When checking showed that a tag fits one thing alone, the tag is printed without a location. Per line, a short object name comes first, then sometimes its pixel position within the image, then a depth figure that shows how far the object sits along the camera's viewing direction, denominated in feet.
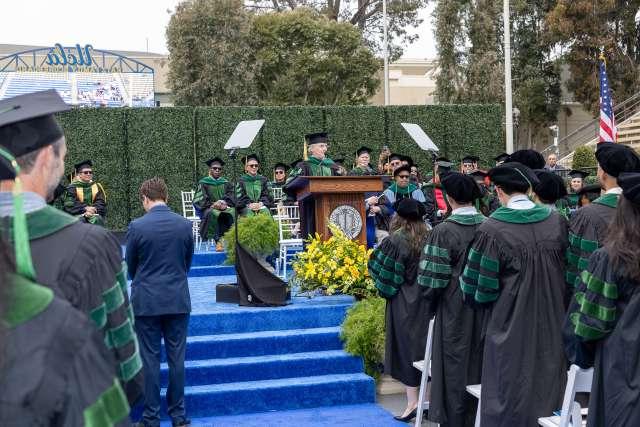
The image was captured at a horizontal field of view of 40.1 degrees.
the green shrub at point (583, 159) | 88.33
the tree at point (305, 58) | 106.42
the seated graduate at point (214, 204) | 49.16
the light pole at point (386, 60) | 103.19
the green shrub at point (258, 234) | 35.37
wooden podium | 35.53
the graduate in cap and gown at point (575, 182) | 49.85
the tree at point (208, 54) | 99.45
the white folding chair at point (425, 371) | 23.16
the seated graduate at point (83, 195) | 47.65
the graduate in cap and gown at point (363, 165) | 44.79
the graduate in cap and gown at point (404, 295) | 25.23
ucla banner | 92.58
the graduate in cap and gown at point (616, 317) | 13.11
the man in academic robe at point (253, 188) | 49.03
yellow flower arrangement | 33.30
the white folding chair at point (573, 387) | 15.56
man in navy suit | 23.34
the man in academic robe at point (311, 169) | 38.88
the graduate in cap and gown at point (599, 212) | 17.93
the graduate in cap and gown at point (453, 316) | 21.86
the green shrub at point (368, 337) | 28.66
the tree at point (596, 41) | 108.78
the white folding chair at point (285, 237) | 38.37
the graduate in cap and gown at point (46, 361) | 5.91
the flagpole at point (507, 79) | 78.64
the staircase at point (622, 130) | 107.86
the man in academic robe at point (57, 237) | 8.25
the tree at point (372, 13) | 123.75
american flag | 50.03
